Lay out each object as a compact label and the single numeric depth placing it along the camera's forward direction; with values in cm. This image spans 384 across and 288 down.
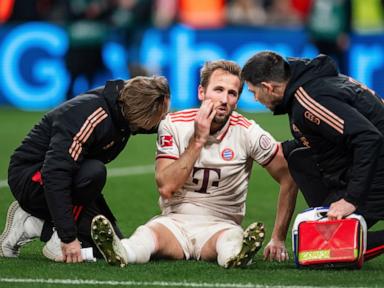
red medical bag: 1375
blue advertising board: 3834
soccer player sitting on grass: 1478
